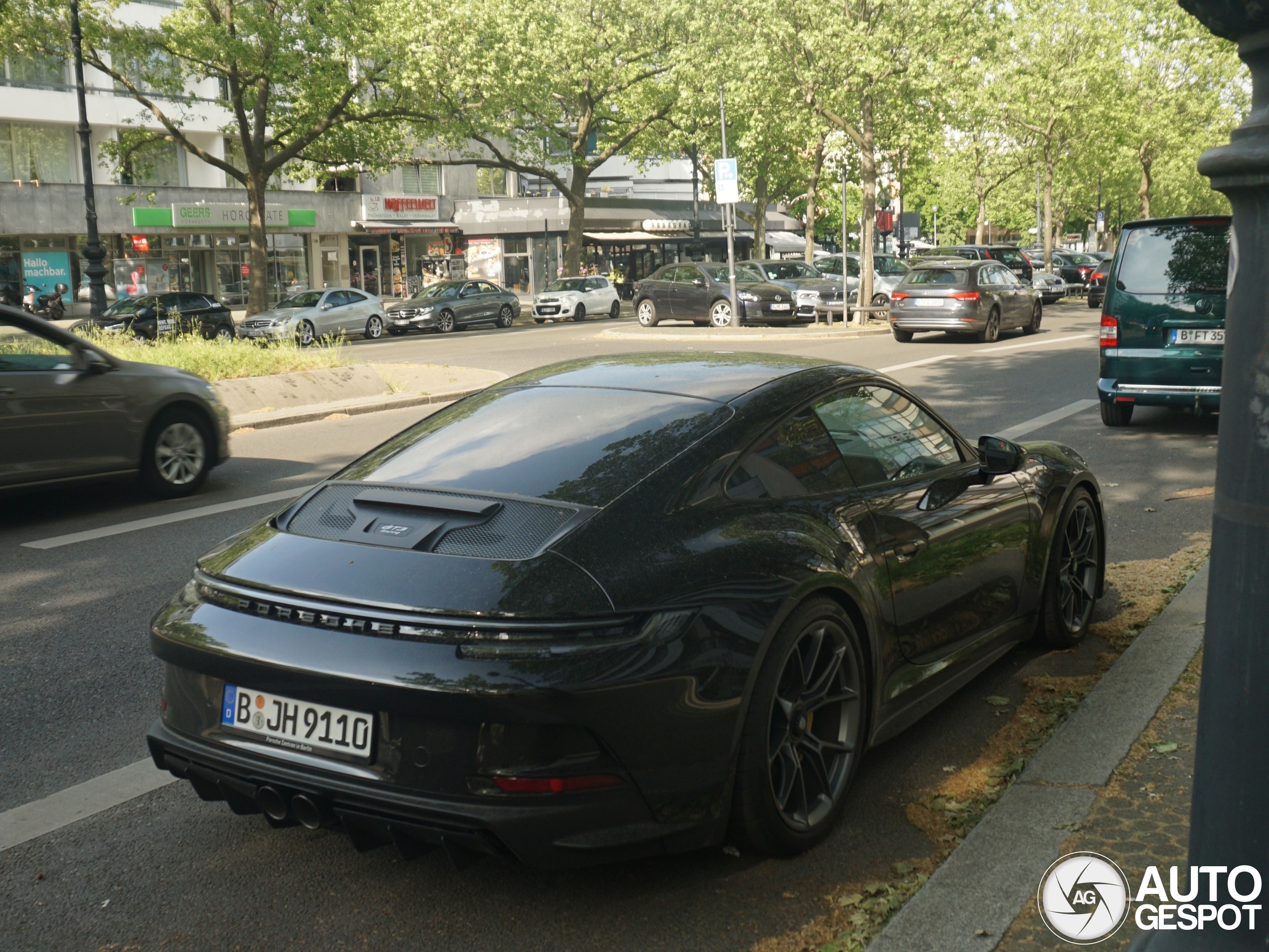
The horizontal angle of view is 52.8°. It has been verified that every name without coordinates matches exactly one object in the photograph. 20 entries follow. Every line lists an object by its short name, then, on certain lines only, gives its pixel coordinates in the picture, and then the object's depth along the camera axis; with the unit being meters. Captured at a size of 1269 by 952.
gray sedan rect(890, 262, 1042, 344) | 24.25
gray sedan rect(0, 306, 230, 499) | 8.43
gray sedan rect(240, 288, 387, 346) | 31.17
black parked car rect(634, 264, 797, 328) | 31.53
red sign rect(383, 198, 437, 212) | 57.19
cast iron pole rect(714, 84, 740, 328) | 29.55
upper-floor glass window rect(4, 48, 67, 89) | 44.16
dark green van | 11.16
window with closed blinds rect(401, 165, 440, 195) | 59.53
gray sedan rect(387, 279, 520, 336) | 36.78
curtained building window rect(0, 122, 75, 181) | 44.62
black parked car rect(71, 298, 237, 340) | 27.88
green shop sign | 47.09
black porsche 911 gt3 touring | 2.97
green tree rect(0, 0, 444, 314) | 31.62
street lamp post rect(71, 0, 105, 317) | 30.19
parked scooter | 39.53
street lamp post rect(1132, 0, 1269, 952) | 2.06
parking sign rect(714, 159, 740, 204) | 27.86
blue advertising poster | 44.56
